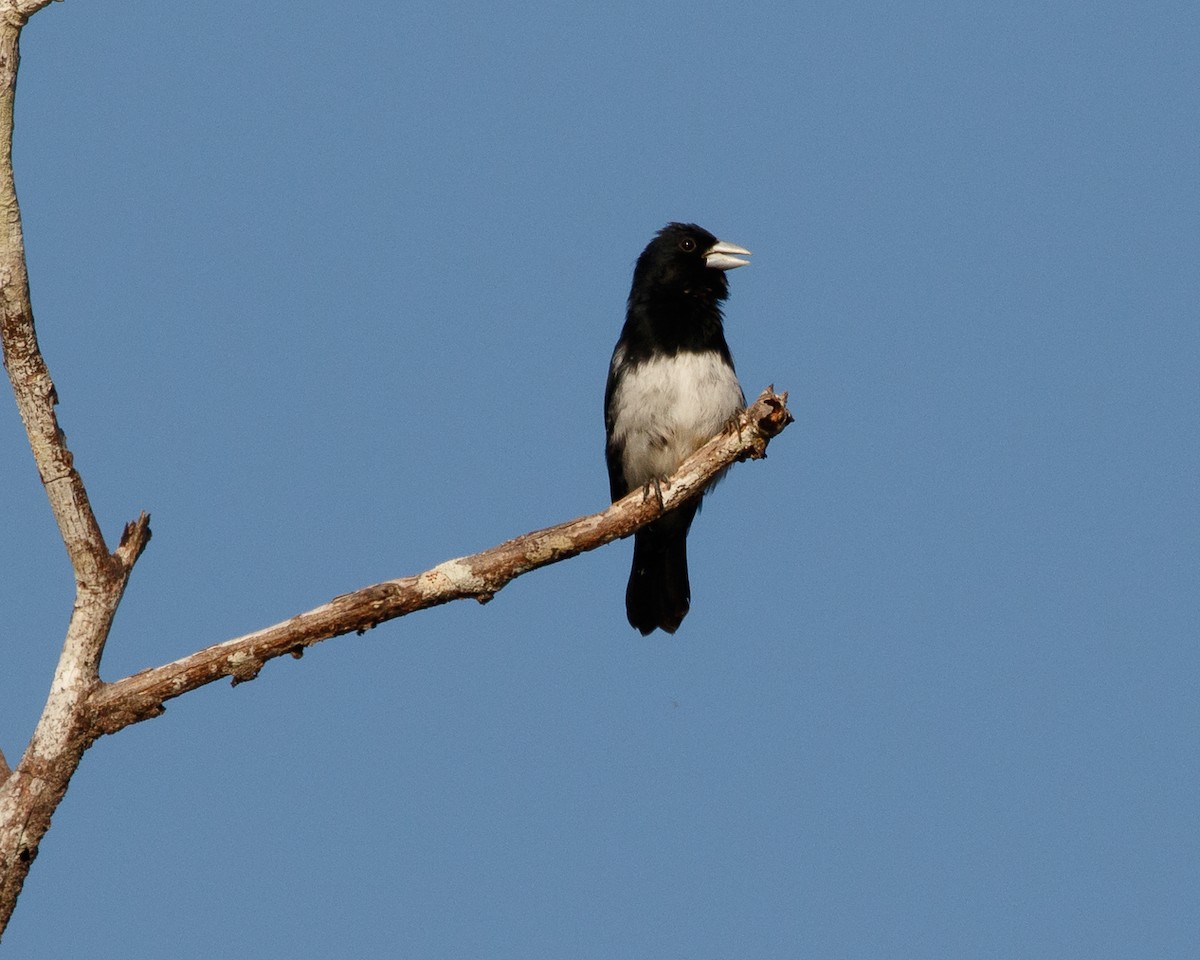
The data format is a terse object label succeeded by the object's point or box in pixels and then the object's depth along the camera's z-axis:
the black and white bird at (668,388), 13.59
